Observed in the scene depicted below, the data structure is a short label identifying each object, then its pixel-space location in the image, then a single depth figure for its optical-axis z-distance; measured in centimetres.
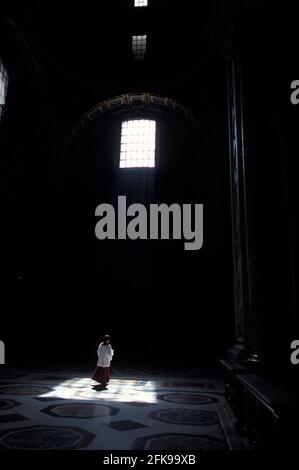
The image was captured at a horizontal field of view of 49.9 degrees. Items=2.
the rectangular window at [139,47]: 1369
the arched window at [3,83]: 1099
